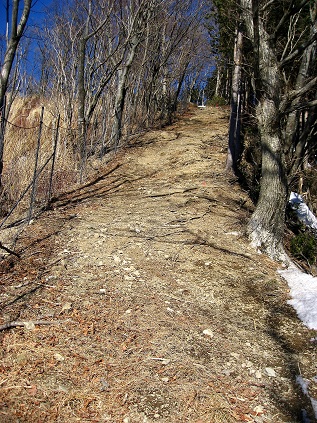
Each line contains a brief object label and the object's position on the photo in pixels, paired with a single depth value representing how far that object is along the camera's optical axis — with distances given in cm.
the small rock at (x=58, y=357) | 282
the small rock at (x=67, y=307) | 343
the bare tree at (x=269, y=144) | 527
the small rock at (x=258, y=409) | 252
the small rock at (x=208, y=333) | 332
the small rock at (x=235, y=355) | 308
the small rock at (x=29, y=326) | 310
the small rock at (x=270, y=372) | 291
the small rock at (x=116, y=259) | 451
